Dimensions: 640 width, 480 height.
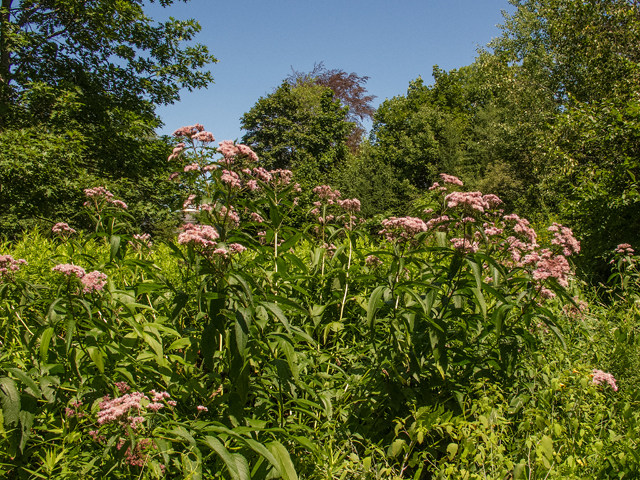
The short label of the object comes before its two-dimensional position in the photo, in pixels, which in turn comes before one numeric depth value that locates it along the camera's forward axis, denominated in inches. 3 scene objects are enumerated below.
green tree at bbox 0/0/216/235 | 312.7
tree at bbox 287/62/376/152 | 995.9
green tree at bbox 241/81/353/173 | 742.5
